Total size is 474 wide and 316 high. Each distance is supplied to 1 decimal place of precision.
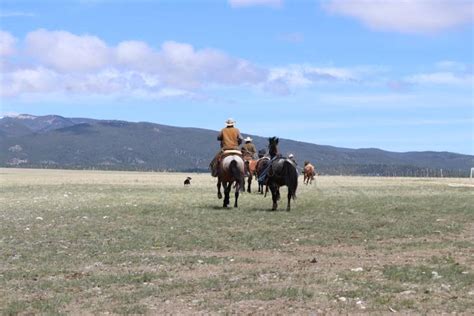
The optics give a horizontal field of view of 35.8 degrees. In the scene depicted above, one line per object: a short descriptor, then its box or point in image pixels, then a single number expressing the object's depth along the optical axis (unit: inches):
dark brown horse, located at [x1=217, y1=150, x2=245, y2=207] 993.5
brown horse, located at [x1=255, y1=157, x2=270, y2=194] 1183.3
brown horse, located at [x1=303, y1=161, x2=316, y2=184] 2196.1
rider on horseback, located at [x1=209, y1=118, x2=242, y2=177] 1023.0
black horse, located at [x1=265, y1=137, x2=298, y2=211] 979.8
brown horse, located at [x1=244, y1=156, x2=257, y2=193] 1366.1
